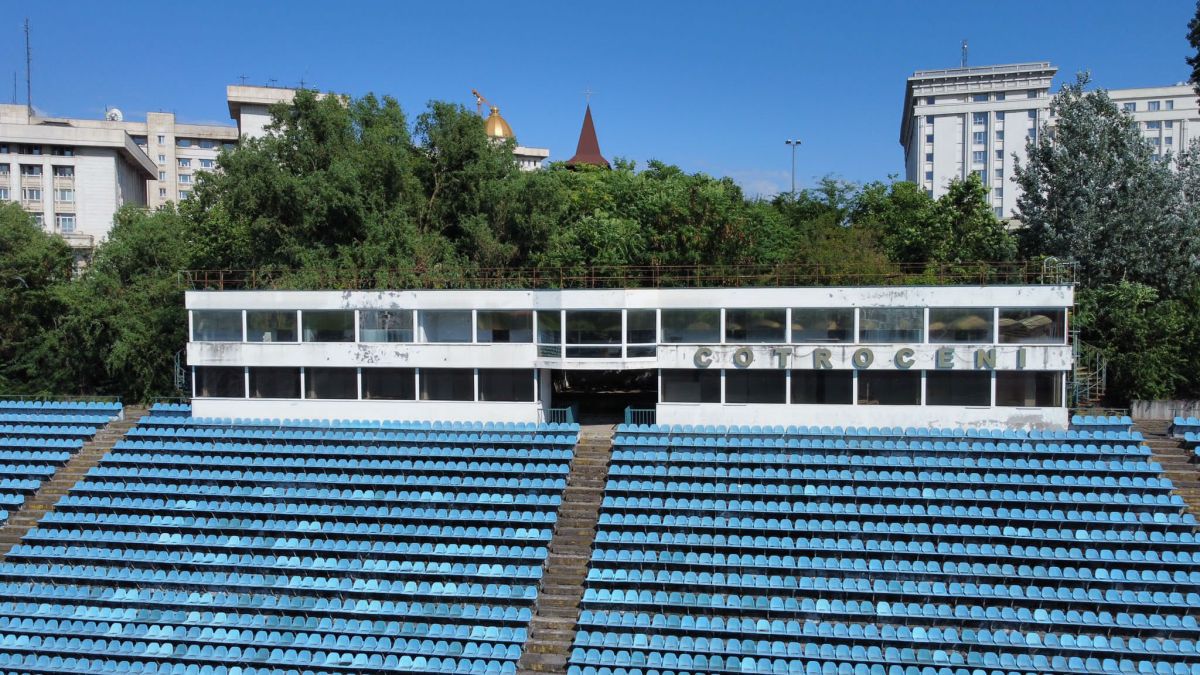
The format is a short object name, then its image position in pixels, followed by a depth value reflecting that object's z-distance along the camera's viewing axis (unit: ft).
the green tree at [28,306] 106.22
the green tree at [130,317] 99.50
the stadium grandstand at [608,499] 55.62
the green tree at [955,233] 115.96
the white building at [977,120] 252.01
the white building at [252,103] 233.35
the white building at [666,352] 72.49
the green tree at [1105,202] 99.96
